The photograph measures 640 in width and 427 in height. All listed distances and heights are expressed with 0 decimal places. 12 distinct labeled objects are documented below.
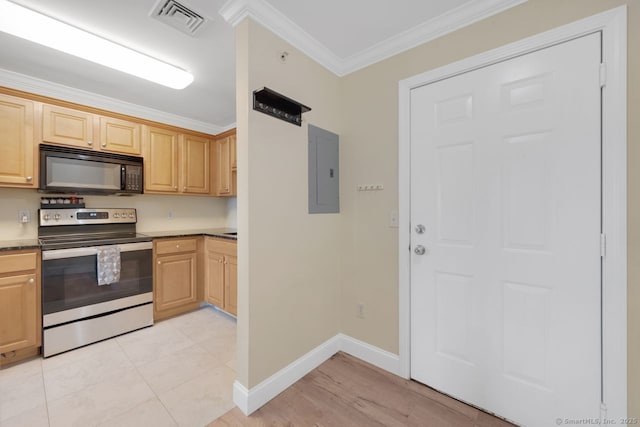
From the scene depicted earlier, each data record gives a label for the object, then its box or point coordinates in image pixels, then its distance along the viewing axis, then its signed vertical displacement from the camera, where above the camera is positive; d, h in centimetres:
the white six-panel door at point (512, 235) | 130 -14
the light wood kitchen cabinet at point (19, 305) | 194 -73
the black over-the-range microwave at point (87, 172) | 234 +40
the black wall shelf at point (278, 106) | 157 +70
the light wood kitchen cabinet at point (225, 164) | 340 +65
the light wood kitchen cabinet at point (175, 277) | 279 -74
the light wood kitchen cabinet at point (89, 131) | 238 +82
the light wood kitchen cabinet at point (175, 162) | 301 +62
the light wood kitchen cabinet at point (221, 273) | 271 -69
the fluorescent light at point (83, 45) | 153 +115
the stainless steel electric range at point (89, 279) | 214 -61
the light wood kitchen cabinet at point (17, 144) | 216 +59
